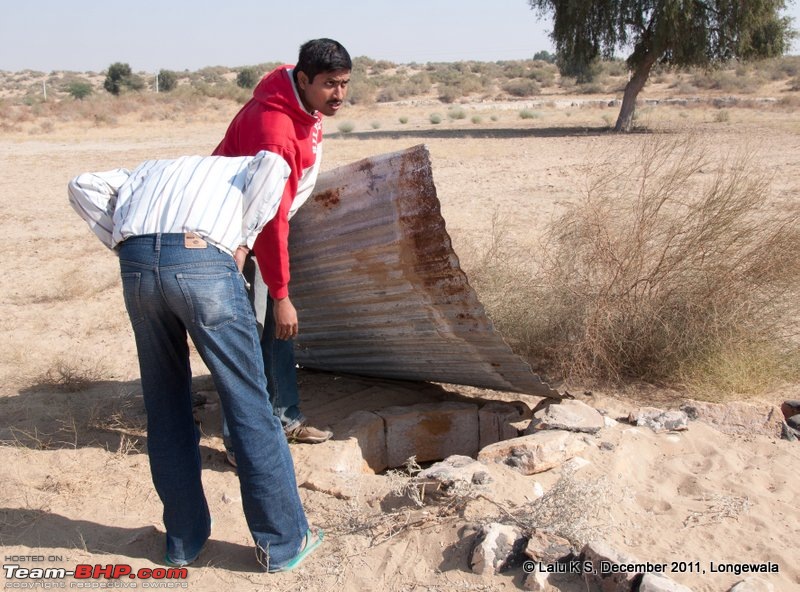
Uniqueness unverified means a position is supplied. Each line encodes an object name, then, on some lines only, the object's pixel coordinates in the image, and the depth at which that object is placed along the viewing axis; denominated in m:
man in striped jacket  2.62
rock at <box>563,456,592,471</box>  3.71
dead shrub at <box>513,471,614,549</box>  2.95
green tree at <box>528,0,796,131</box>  18.80
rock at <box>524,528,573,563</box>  2.85
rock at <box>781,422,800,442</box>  4.11
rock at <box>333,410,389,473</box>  4.39
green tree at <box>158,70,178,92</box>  47.44
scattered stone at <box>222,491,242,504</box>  3.62
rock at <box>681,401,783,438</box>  4.19
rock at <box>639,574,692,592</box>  2.57
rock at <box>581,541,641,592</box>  2.67
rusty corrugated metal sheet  3.68
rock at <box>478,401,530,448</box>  4.60
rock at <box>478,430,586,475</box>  3.73
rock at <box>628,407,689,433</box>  4.12
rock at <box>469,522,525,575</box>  2.86
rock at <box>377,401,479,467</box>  4.60
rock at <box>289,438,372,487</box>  3.99
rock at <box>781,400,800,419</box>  4.55
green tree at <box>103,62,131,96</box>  46.41
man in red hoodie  3.26
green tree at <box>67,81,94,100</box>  42.72
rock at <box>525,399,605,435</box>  4.10
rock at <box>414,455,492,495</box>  3.35
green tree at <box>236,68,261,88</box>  46.74
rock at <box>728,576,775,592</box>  2.69
